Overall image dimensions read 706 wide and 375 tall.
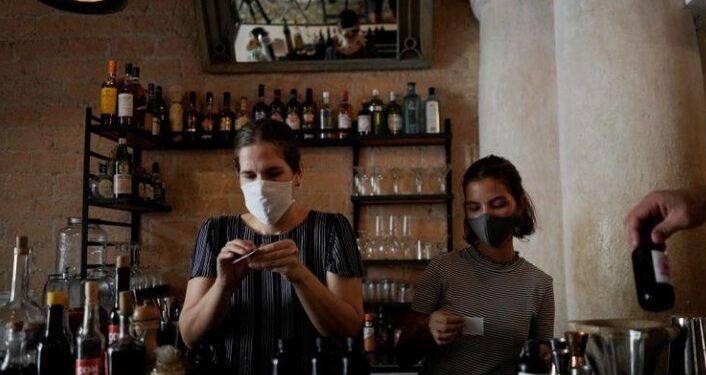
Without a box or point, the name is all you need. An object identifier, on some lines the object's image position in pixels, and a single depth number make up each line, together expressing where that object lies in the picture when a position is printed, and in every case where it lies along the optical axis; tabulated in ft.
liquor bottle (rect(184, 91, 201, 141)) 11.25
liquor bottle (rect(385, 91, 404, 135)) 10.84
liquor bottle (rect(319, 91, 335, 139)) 10.99
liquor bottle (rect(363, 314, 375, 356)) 9.89
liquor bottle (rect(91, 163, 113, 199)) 10.03
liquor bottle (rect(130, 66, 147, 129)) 10.54
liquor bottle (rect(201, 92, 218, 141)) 11.25
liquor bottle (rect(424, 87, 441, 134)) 10.73
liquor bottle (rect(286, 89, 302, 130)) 11.02
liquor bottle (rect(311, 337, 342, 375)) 3.65
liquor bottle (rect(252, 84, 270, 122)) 11.18
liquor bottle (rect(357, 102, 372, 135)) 10.91
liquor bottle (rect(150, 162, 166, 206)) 11.05
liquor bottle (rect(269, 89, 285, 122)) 11.13
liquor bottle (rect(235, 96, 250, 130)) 11.28
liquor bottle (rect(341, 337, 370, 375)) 3.59
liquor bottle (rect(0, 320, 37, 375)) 3.87
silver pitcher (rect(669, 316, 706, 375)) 4.78
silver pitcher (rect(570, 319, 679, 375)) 4.12
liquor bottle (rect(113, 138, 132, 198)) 9.89
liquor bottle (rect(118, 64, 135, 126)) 10.05
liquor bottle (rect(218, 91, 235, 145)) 11.21
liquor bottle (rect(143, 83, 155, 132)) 10.66
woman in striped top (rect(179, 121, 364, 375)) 4.62
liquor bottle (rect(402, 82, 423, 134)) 10.87
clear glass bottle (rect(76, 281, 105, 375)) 3.74
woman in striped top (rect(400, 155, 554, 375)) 5.34
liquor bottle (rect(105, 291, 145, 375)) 3.77
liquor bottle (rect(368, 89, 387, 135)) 10.98
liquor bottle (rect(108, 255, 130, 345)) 4.63
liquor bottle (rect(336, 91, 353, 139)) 10.96
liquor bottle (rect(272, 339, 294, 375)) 3.65
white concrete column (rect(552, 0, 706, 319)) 7.07
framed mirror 11.28
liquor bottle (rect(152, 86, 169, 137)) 10.87
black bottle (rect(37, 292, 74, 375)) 4.02
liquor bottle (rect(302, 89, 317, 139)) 10.98
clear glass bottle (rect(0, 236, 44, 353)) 4.55
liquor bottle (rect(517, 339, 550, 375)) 3.62
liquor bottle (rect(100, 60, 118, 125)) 10.19
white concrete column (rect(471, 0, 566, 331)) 9.40
